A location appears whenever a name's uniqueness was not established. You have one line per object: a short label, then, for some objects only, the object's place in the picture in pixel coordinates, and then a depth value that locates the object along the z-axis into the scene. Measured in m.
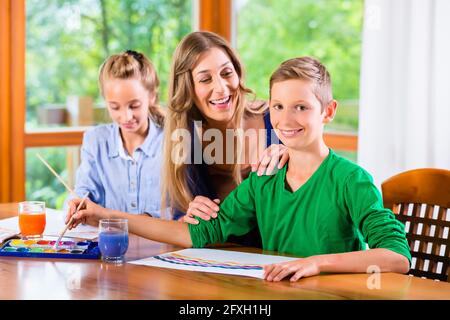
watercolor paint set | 1.91
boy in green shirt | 1.88
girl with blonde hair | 2.83
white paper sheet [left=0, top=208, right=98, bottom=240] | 2.19
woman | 2.52
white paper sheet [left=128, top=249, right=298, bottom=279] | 1.78
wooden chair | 2.04
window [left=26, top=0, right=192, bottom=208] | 3.64
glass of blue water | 1.84
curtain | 3.06
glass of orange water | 2.14
